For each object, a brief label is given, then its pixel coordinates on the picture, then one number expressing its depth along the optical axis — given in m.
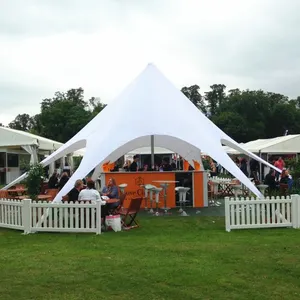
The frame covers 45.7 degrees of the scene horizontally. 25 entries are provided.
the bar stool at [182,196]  9.77
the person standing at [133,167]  13.59
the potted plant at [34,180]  9.37
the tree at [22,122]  68.06
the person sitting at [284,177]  10.37
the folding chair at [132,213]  7.82
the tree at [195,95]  69.48
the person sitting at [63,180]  10.89
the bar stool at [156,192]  9.65
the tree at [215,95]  67.89
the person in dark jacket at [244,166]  18.61
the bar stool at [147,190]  9.79
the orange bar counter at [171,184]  10.84
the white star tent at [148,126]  9.26
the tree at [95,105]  53.57
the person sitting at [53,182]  11.34
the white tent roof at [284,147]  20.04
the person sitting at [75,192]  8.31
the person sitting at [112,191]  8.74
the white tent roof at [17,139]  18.13
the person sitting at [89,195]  7.71
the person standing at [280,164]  14.39
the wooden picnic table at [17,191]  10.61
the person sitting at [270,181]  10.72
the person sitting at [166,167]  13.26
